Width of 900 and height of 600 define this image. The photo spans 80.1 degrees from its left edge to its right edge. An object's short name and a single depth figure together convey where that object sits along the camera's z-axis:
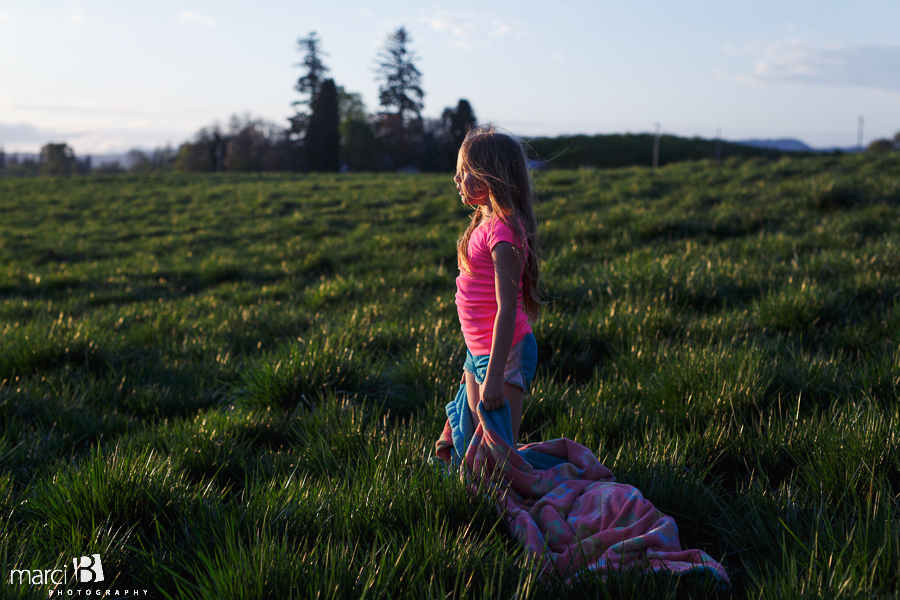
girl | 2.24
